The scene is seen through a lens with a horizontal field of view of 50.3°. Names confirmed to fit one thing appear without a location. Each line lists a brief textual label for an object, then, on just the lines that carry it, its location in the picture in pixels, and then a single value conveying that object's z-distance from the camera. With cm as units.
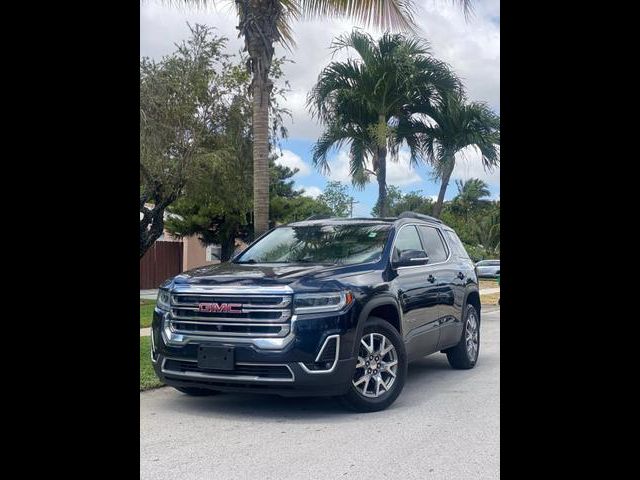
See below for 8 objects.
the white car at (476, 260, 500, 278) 2158
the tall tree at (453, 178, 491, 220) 2886
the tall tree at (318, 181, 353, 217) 3028
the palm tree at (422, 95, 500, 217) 1411
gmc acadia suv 560
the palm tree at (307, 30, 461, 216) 1387
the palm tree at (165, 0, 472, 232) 1009
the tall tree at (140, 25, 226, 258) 1490
